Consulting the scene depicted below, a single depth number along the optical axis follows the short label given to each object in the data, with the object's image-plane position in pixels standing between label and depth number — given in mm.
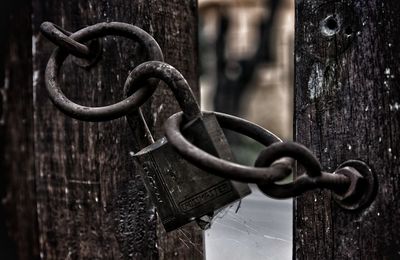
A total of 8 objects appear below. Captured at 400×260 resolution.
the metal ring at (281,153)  507
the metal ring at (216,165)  491
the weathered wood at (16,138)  789
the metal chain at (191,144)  496
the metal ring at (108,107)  545
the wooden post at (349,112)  563
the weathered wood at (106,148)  634
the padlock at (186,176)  524
